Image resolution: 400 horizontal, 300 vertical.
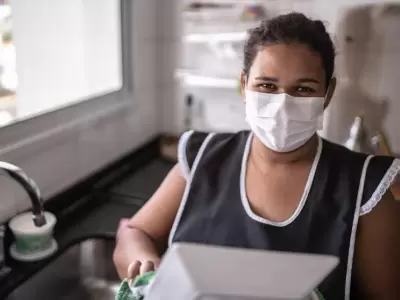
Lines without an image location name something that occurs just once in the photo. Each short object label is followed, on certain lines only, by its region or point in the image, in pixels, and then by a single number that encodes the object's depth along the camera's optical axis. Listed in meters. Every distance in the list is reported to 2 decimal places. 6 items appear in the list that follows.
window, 1.32
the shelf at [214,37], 1.63
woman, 0.94
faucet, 1.00
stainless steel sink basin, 1.13
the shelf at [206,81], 1.66
